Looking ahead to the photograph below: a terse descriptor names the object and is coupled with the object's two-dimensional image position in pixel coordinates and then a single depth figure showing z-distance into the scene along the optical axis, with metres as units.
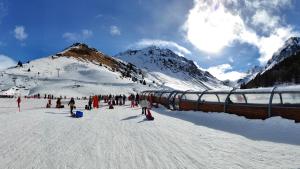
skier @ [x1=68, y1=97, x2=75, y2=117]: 12.39
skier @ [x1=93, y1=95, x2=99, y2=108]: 17.65
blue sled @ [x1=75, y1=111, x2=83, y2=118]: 11.08
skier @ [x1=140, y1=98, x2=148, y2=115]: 11.43
